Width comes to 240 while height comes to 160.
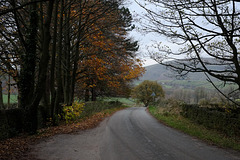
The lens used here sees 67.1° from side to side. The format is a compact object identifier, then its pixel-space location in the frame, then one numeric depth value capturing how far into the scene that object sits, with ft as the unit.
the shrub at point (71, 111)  40.95
